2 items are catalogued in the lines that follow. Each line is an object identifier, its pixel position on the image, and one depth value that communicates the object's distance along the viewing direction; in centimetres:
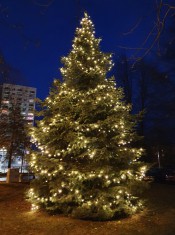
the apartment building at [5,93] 1709
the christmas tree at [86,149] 779
